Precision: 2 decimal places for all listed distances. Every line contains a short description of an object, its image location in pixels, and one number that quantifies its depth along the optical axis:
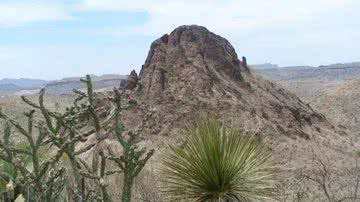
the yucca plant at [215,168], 6.40
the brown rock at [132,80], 26.53
